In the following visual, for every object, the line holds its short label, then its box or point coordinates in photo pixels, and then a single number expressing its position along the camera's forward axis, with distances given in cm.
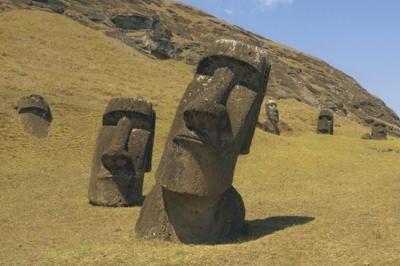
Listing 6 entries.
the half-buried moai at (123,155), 1434
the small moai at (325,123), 4097
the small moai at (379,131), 3916
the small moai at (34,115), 2489
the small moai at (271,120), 3588
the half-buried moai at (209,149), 916
